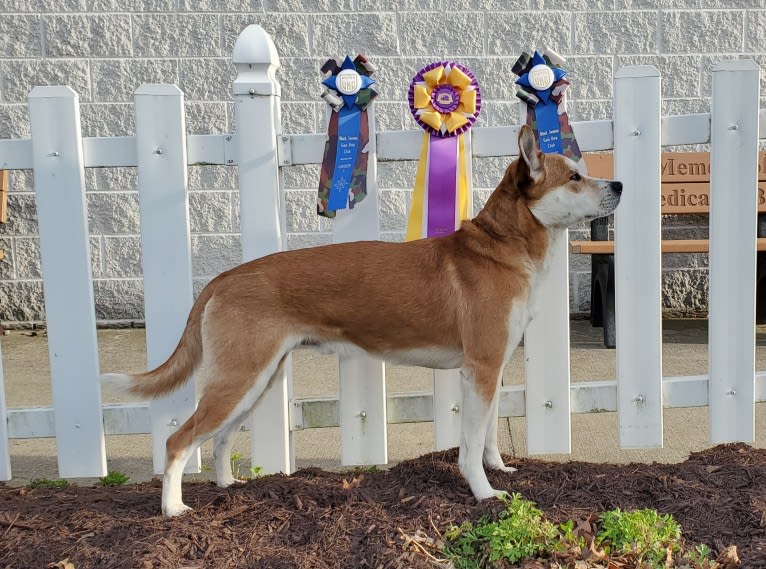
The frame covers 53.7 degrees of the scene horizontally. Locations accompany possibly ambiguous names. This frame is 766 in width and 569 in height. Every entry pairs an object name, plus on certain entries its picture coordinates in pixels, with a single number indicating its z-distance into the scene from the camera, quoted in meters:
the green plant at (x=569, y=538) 2.51
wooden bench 6.84
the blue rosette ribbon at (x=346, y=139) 3.45
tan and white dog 3.01
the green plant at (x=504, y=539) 2.47
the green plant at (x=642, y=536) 2.48
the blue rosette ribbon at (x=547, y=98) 3.38
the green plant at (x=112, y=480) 3.59
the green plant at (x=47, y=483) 3.55
